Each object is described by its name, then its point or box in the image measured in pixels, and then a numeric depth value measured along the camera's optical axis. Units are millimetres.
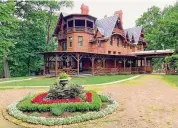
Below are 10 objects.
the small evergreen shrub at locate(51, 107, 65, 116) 5518
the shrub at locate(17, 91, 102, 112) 5828
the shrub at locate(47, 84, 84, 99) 6711
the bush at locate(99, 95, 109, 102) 7246
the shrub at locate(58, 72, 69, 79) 7050
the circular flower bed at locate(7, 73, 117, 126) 5300
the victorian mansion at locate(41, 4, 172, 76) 19564
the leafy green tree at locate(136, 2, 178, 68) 18070
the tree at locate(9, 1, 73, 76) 20283
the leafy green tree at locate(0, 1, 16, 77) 12140
